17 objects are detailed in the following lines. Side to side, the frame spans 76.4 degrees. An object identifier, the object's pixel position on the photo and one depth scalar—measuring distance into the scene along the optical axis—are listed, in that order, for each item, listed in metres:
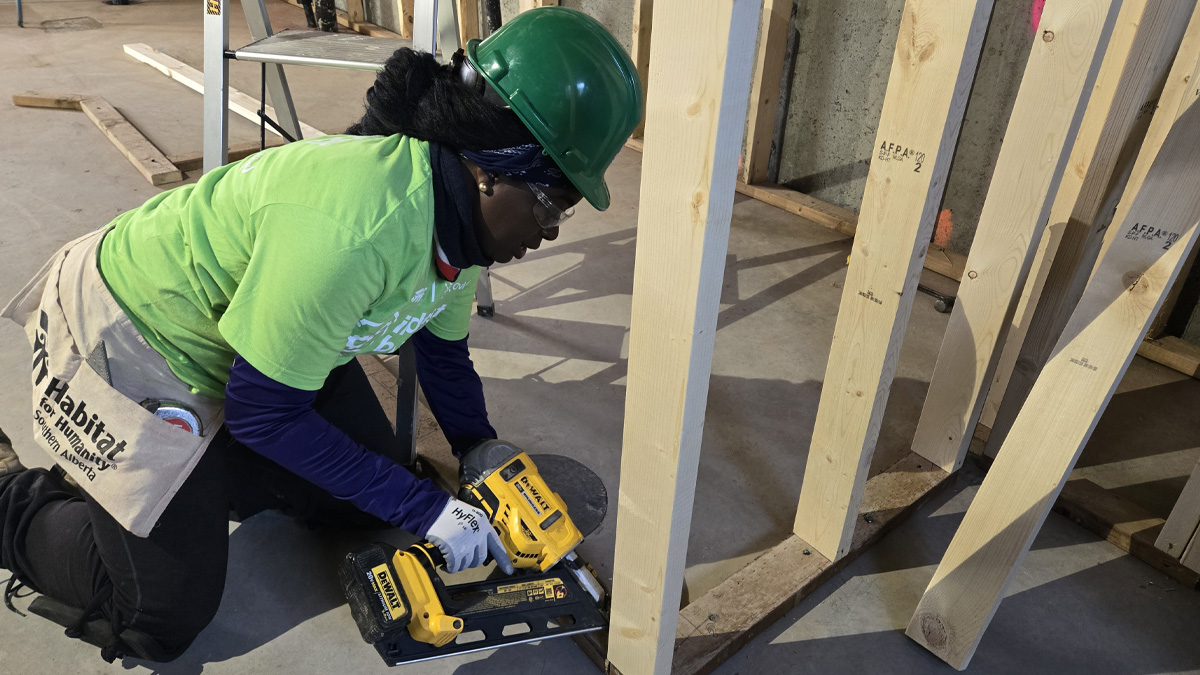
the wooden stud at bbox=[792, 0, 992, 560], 1.26
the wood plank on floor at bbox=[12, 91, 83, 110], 4.39
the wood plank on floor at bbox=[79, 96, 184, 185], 3.52
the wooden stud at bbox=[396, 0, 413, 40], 5.69
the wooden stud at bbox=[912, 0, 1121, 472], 1.48
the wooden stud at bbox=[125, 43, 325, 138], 4.12
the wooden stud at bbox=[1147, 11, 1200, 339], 1.52
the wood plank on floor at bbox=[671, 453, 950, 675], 1.55
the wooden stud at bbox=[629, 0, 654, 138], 3.80
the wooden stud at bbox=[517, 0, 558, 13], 4.23
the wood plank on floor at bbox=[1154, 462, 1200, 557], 1.72
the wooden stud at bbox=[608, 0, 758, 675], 0.82
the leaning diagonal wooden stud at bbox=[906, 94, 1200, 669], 1.20
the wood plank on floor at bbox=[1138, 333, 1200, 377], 2.54
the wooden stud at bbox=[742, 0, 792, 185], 3.35
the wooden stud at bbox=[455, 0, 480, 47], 4.77
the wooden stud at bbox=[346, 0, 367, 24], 6.41
